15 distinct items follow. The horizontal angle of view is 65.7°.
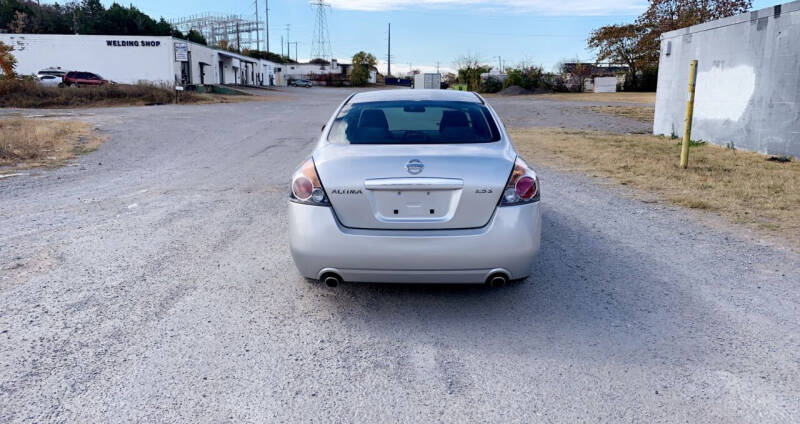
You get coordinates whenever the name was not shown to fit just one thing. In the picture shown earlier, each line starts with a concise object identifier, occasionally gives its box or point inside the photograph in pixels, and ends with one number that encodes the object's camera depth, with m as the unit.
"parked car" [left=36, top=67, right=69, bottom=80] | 42.85
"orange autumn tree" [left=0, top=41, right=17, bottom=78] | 31.62
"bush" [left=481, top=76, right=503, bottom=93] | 59.44
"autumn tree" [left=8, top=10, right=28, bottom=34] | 62.95
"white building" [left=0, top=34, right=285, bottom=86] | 52.25
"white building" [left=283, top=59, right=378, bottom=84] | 109.81
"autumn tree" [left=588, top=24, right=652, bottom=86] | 57.91
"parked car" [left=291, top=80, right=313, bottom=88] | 94.53
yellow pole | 10.66
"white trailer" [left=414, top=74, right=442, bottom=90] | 41.97
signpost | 44.62
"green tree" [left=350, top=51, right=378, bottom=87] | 98.75
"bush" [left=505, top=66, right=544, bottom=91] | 58.97
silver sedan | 4.02
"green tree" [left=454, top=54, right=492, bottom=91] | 60.72
